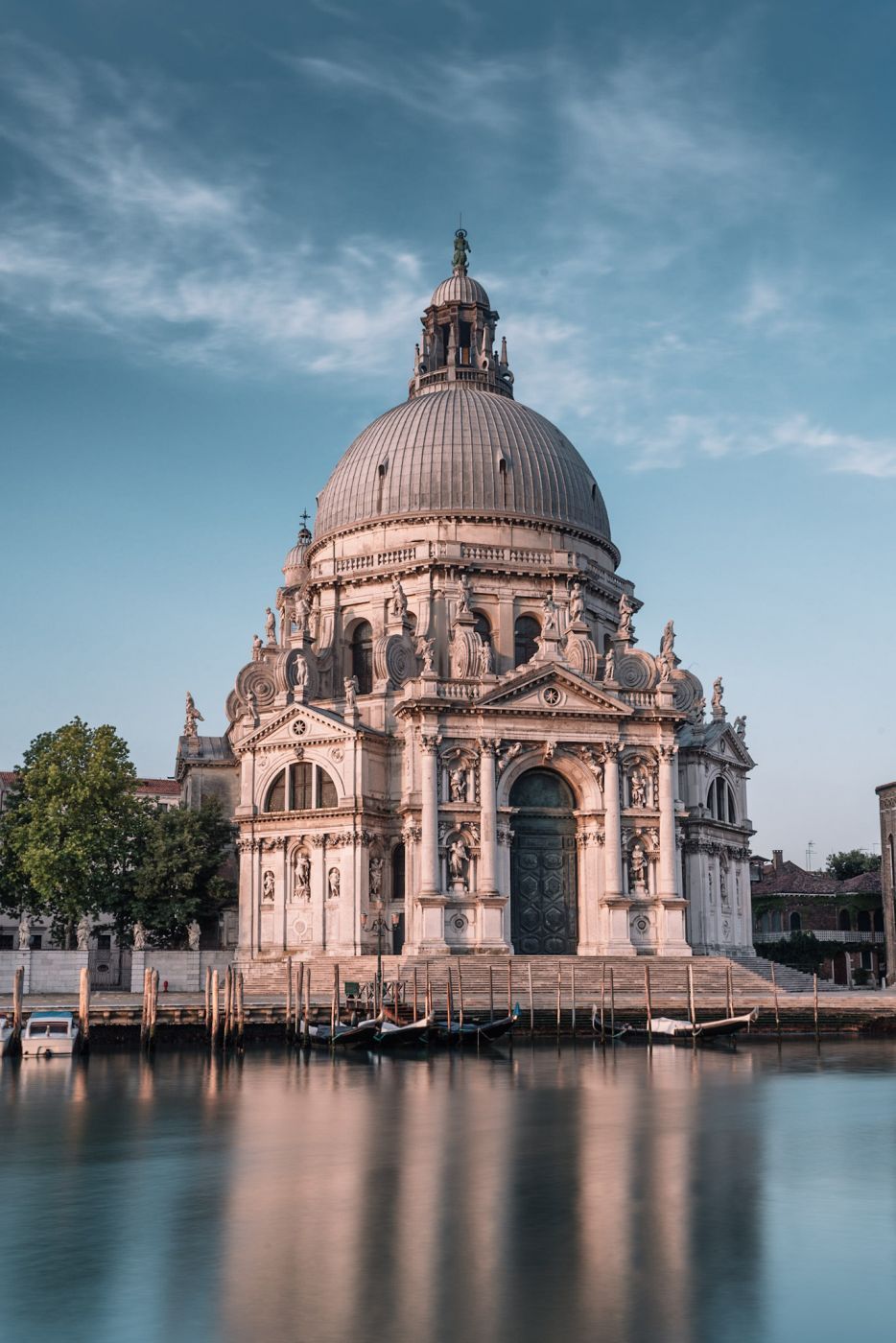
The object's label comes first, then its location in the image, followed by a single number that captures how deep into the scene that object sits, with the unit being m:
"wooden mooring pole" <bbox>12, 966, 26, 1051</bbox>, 37.88
